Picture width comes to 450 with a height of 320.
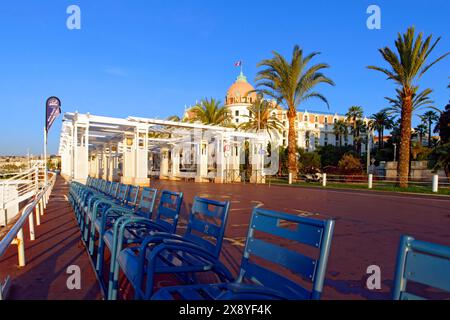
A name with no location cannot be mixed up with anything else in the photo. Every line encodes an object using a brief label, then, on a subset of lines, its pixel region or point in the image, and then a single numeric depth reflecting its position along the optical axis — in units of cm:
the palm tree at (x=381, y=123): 6481
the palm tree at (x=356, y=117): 7531
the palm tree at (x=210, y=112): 3656
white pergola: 2278
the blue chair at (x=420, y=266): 157
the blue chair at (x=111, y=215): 419
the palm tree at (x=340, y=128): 8075
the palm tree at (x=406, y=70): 2166
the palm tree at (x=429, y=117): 7028
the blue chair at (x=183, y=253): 265
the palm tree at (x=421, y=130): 7175
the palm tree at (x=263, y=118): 3825
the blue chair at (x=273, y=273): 199
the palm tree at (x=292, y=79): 2686
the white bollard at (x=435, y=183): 2056
